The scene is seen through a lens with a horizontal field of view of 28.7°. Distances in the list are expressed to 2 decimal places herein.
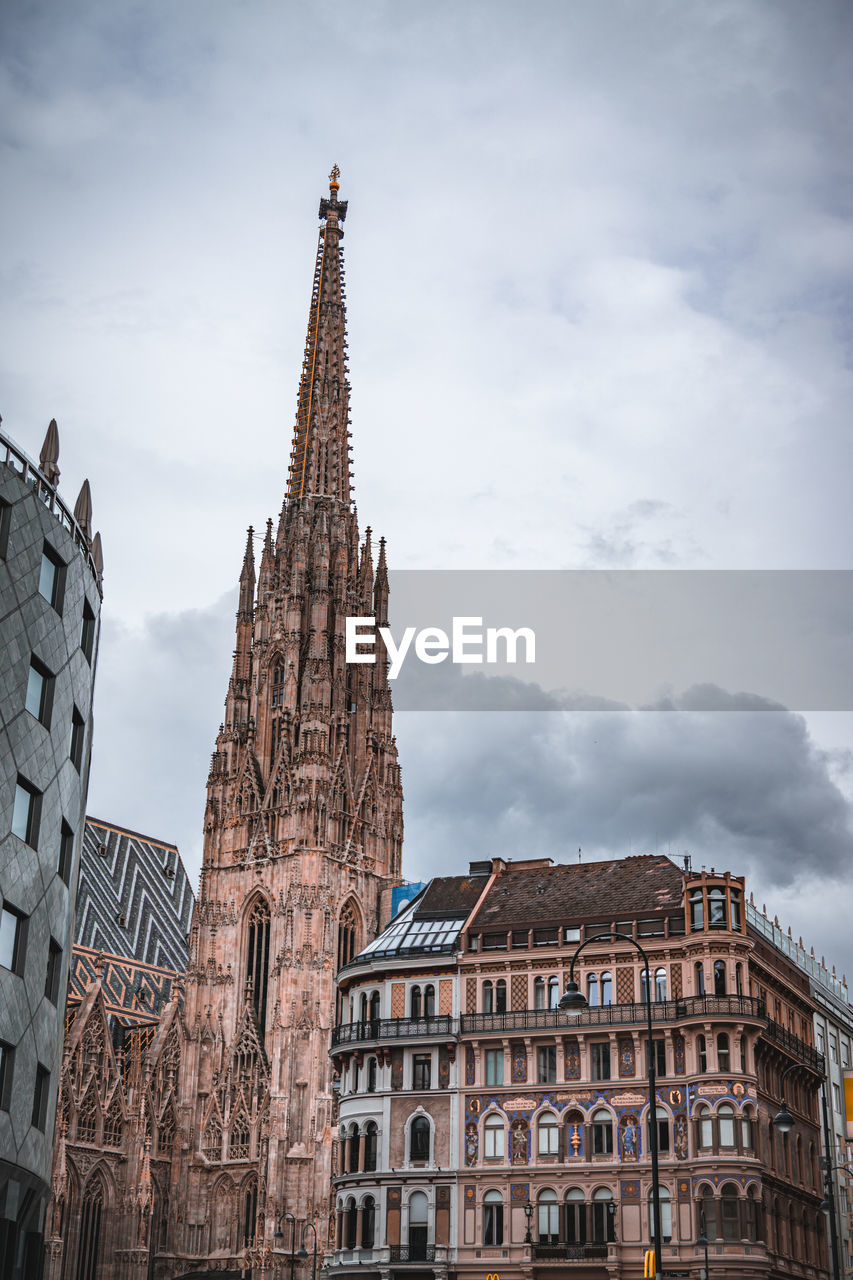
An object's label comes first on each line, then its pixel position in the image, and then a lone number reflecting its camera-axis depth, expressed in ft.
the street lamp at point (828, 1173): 145.79
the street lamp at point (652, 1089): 130.41
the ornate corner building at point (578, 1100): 191.01
